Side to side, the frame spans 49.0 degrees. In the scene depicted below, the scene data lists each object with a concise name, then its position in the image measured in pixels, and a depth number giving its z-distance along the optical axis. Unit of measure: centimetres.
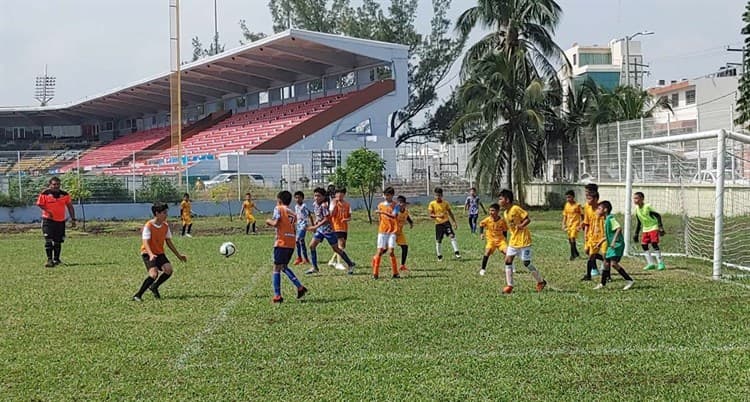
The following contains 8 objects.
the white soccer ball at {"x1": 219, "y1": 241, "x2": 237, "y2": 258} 1720
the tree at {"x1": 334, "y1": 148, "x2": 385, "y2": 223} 3275
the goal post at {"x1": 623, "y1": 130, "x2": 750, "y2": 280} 1357
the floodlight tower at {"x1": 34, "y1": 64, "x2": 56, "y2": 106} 9012
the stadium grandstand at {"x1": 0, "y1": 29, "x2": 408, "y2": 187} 3972
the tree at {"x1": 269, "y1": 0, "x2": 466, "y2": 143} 6406
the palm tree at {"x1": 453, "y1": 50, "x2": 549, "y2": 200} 3253
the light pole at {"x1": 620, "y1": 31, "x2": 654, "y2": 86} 4986
